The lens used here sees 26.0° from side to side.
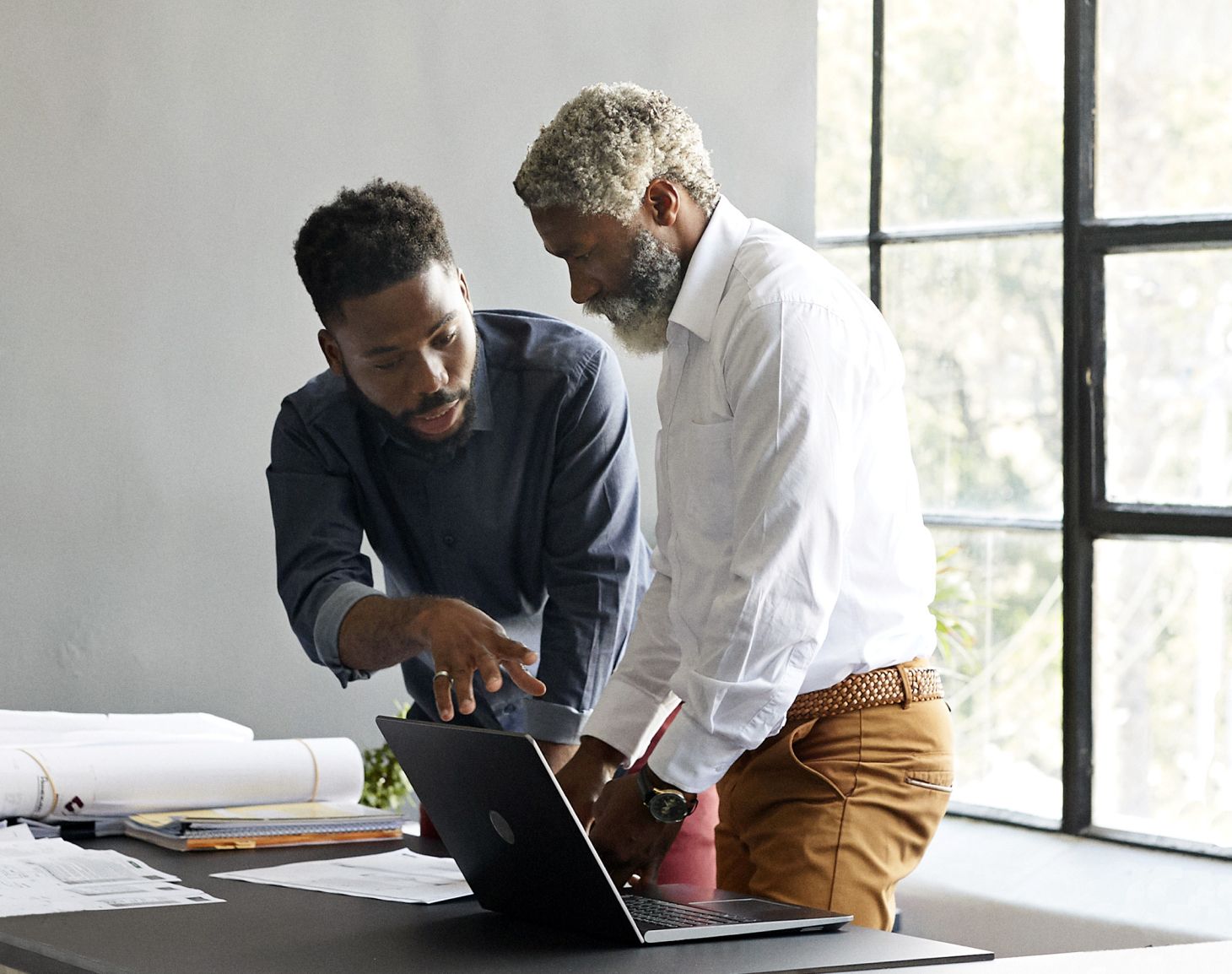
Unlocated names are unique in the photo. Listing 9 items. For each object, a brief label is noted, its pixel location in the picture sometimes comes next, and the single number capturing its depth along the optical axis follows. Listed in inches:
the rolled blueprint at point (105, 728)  130.1
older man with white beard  105.1
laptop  91.9
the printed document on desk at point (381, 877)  103.1
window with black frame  183.2
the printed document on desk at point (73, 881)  100.8
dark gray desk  90.8
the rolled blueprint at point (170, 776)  119.7
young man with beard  132.6
